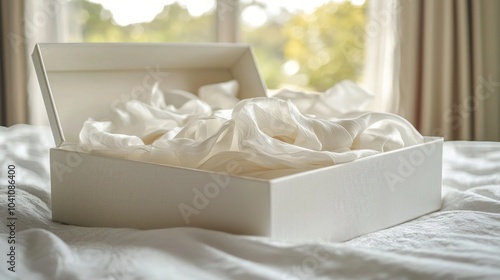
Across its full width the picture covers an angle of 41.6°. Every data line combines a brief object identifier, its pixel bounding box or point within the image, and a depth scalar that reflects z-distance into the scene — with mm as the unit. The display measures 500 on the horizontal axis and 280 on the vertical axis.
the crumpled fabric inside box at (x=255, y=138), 1054
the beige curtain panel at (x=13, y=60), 3412
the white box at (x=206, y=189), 961
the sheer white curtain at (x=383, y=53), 3232
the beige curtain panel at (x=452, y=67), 3080
